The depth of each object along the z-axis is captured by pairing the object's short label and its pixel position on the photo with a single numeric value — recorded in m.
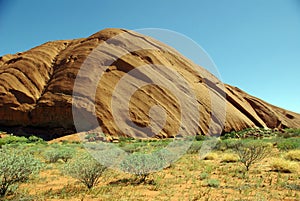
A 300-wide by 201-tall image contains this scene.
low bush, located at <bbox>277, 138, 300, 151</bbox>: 15.58
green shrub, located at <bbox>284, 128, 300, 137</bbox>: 26.98
